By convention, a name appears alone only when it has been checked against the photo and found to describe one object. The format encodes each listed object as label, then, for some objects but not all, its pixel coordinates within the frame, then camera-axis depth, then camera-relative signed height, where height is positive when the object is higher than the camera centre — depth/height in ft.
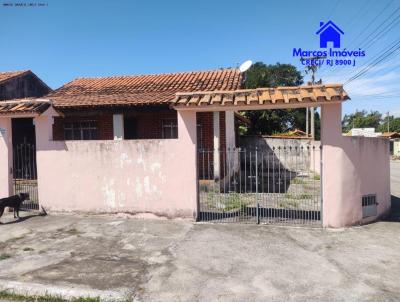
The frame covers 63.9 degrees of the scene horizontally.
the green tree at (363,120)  254.27 +14.25
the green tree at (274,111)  82.58 +9.56
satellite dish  40.40 +9.54
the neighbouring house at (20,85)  52.29 +10.76
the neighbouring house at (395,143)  122.01 -2.33
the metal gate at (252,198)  25.27 -6.06
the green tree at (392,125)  212.76 +8.38
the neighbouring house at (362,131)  112.68 +2.38
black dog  24.57 -4.33
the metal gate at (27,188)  28.70 -4.61
